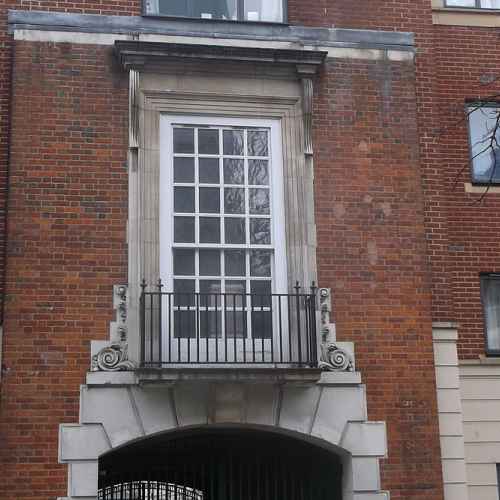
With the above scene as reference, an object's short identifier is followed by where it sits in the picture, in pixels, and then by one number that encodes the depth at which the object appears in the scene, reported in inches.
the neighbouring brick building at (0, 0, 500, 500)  453.1
